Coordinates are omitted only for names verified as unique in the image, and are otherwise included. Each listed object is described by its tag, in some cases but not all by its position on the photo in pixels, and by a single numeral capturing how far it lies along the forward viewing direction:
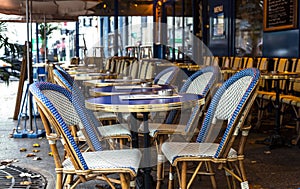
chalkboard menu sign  7.59
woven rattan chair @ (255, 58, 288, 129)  6.53
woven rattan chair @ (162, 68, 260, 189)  2.73
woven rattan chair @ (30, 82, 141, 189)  2.44
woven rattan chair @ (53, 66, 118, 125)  3.99
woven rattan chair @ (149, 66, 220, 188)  3.57
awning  6.86
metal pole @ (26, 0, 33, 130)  6.07
